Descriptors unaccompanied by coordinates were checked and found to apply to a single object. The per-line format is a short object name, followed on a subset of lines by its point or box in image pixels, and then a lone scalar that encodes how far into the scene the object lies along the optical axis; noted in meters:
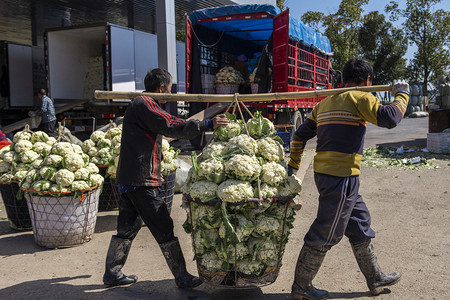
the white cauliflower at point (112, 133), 6.51
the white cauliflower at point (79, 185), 4.84
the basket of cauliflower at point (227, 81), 11.55
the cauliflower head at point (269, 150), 3.62
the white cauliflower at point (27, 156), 5.59
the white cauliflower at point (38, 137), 6.05
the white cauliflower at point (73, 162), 5.00
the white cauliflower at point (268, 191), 3.30
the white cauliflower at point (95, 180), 5.05
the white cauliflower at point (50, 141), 6.12
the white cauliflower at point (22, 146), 5.70
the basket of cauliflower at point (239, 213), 3.26
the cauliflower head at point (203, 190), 3.25
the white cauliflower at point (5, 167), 5.57
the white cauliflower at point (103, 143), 6.37
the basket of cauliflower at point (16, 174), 5.49
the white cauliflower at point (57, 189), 4.76
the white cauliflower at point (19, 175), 5.42
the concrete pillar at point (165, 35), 13.32
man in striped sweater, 3.26
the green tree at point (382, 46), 34.19
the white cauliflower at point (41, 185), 4.75
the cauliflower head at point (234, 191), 3.18
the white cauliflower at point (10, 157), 5.57
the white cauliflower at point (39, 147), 5.80
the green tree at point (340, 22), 30.44
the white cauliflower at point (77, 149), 5.46
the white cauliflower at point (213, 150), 3.55
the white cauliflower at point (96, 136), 6.38
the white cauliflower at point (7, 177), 5.46
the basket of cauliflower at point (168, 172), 5.78
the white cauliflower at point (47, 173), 4.84
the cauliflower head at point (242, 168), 3.30
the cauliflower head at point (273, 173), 3.38
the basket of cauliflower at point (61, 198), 4.82
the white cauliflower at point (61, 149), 5.18
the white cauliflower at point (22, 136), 5.99
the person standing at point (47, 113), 12.28
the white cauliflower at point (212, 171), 3.37
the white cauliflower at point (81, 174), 4.96
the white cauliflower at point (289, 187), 3.42
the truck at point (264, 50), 10.88
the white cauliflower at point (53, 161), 5.03
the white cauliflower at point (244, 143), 3.51
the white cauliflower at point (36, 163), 5.13
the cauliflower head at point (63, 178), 4.80
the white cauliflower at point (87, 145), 6.31
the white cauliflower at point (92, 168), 5.17
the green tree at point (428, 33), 33.66
